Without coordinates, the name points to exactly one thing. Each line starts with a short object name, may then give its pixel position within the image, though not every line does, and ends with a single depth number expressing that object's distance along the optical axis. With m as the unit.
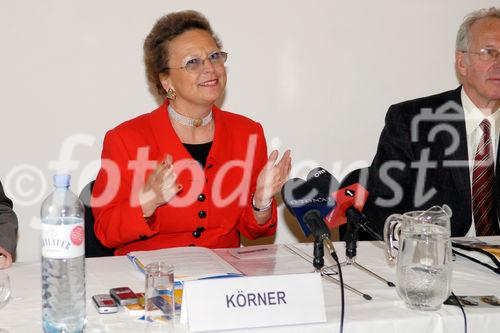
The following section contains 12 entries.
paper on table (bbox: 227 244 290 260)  2.89
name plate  2.29
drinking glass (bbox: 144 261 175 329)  2.40
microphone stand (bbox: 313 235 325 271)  2.56
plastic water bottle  2.27
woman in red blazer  3.13
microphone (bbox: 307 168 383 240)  2.68
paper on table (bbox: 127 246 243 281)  2.60
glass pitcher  2.46
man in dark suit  3.54
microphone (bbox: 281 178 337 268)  2.56
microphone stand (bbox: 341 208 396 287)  2.67
